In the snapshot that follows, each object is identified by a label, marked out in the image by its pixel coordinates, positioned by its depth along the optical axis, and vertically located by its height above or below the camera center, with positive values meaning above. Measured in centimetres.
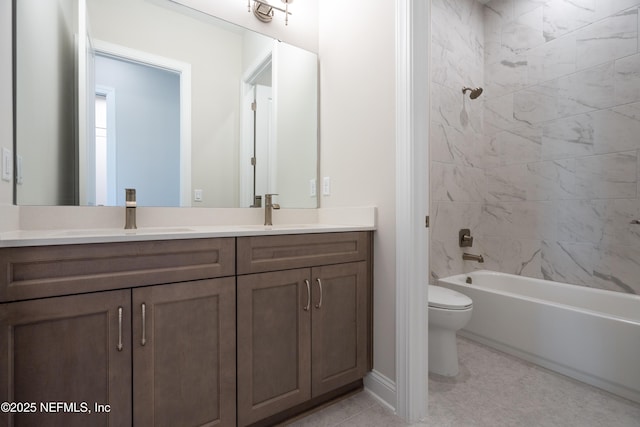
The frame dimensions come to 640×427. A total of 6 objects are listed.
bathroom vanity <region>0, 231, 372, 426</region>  85 -41
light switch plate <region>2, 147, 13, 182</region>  107 +17
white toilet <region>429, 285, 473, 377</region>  172 -69
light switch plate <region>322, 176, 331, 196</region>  190 +16
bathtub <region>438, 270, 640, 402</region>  155 -70
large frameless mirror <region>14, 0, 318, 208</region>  127 +53
